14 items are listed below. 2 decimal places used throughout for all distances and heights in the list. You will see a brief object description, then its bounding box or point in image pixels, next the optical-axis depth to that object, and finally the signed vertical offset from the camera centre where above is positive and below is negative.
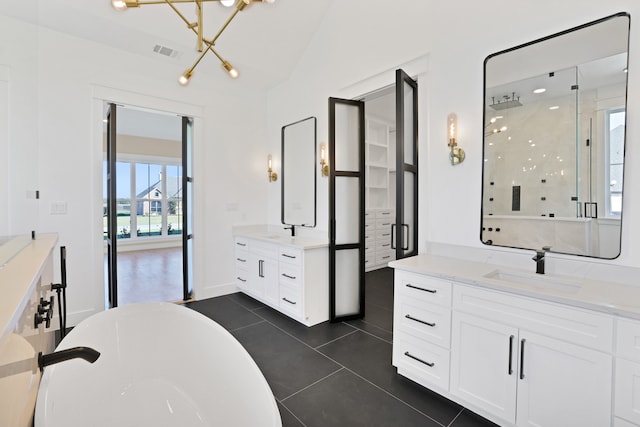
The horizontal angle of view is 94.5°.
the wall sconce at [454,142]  2.34 +0.53
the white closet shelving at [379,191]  5.36 +0.35
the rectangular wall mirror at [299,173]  3.75 +0.48
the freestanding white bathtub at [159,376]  1.31 -0.87
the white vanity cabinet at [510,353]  1.35 -0.78
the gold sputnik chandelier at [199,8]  1.75 +1.21
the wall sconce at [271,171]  4.34 +0.56
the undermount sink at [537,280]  1.72 -0.44
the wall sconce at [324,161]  3.52 +0.57
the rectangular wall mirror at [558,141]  1.72 +0.45
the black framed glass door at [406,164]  2.29 +0.37
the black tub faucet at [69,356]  0.76 -0.38
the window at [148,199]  7.82 +0.28
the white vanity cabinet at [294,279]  3.07 -0.78
